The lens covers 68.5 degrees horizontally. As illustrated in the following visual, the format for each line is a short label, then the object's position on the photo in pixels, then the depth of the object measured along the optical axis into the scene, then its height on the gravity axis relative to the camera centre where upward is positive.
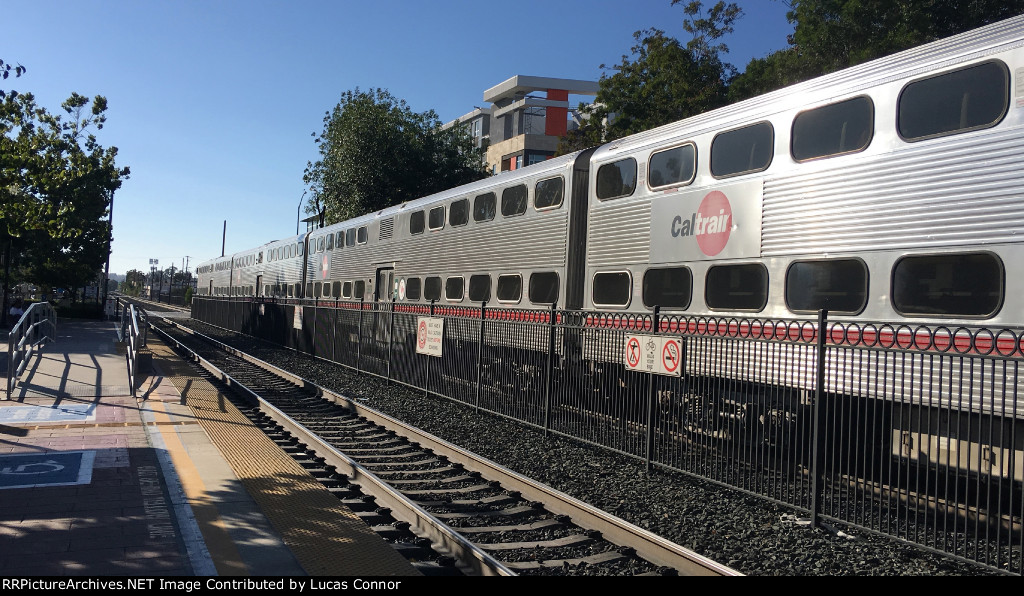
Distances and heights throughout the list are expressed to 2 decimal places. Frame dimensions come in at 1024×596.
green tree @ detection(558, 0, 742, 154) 25.66 +8.35
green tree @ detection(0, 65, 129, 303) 19.62 +3.41
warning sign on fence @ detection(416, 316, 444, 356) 13.27 -0.51
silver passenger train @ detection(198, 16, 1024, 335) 6.66 +1.35
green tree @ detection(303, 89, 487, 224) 39.19 +7.82
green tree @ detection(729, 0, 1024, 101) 20.36 +8.44
